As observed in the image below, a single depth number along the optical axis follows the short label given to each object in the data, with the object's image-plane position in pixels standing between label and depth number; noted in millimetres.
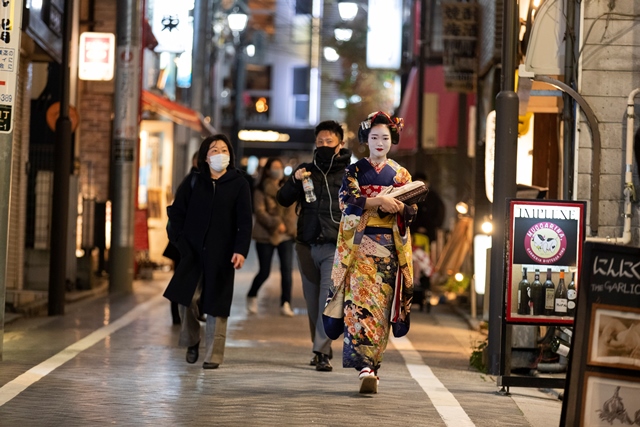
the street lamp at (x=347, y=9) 44375
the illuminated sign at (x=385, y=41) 39719
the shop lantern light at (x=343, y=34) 50200
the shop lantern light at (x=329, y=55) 61781
